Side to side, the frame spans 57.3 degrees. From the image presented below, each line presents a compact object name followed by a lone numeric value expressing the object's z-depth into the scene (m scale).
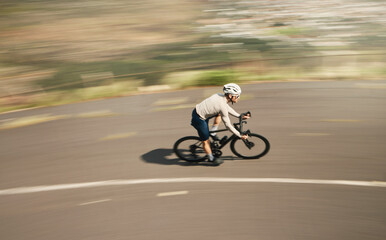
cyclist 7.05
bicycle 7.76
